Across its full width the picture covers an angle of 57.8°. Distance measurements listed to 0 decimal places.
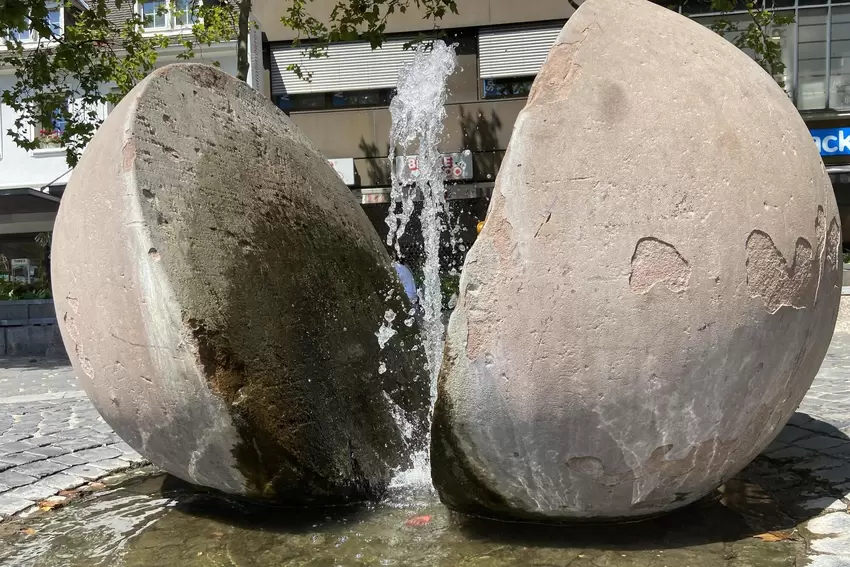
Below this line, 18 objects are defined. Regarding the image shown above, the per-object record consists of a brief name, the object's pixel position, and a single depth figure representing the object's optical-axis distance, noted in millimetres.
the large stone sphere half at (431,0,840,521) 2623
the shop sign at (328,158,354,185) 17375
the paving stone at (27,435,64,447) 5082
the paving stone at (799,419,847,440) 4482
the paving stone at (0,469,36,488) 4109
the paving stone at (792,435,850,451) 4209
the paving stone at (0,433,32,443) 5152
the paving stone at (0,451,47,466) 4535
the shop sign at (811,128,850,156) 16266
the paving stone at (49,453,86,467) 4562
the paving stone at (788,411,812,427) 4797
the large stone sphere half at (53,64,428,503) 2955
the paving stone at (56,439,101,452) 4941
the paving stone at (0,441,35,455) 4824
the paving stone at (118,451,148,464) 4656
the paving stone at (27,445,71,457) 4766
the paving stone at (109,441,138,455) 4841
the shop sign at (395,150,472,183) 16795
